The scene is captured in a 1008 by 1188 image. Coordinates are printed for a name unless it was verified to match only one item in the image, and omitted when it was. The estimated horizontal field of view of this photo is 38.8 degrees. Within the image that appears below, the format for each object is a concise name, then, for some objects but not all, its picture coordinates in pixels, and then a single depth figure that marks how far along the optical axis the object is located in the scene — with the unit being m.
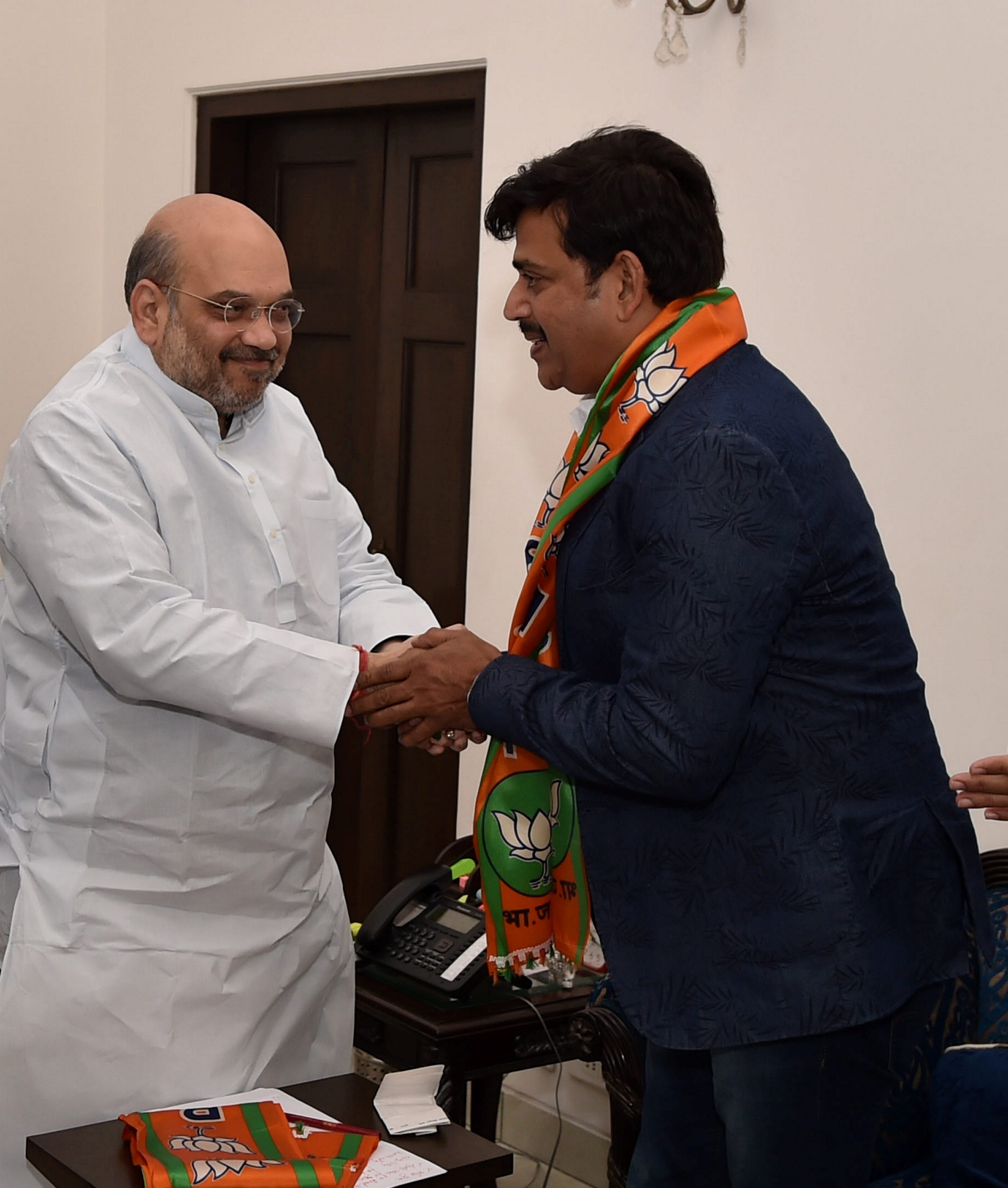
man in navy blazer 1.58
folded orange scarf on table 1.75
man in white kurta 2.00
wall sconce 3.02
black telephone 2.63
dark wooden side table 2.54
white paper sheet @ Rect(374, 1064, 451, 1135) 1.96
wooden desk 1.79
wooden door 3.80
